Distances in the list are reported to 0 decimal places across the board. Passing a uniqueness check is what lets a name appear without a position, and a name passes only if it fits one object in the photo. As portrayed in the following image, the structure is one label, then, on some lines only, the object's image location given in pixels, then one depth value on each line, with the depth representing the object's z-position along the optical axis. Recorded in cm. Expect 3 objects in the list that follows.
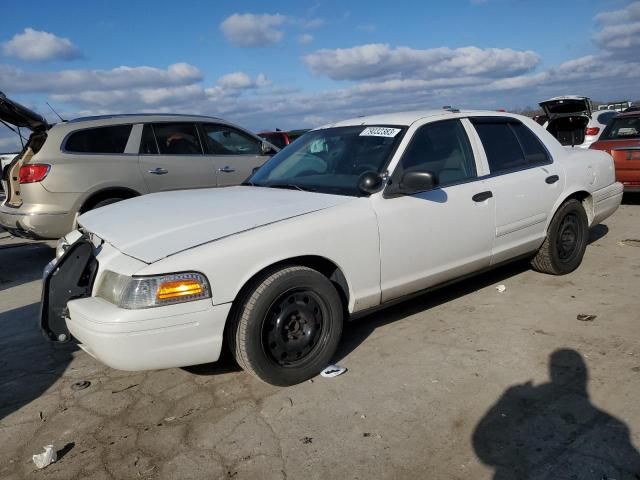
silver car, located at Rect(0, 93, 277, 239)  621
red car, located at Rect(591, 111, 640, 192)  819
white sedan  277
